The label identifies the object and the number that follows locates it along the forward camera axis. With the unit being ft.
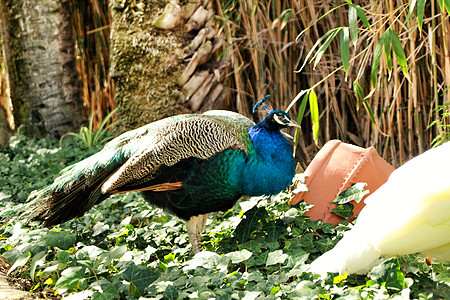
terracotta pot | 8.54
